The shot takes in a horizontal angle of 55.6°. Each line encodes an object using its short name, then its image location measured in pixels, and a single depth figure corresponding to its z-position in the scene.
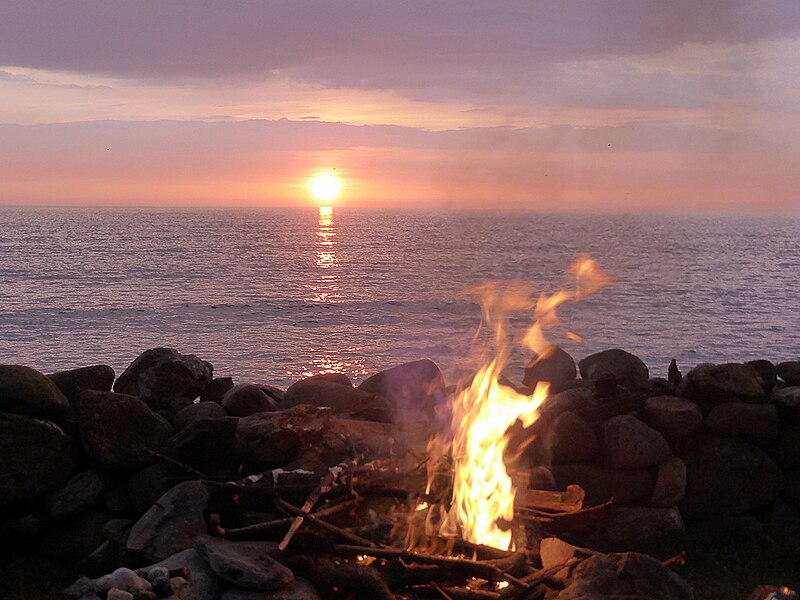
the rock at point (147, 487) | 9.45
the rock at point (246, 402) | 10.83
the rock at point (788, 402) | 10.66
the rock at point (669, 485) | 10.20
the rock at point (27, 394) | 9.79
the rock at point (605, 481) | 10.05
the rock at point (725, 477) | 10.39
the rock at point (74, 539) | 9.55
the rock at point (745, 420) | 10.52
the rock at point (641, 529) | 9.91
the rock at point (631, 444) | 10.12
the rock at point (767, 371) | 11.29
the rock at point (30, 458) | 9.45
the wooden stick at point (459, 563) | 6.13
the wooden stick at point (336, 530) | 6.29
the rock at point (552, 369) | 13.68
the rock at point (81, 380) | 11.49
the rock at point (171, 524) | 7.62
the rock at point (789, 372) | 11.62
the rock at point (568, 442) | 10.12
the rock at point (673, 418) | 10.44
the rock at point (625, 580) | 5.73
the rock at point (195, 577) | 5.94
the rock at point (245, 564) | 5.82
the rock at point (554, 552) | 6.68
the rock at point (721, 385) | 10.65
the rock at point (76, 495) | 9.62
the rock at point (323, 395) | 10.80
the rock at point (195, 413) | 10.59
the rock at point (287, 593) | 5.80
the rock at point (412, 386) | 11.06
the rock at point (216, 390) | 12.34
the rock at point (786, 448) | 10.70
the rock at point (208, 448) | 9.16
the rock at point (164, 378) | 11.63
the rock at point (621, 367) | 11.98
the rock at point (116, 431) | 9.78
